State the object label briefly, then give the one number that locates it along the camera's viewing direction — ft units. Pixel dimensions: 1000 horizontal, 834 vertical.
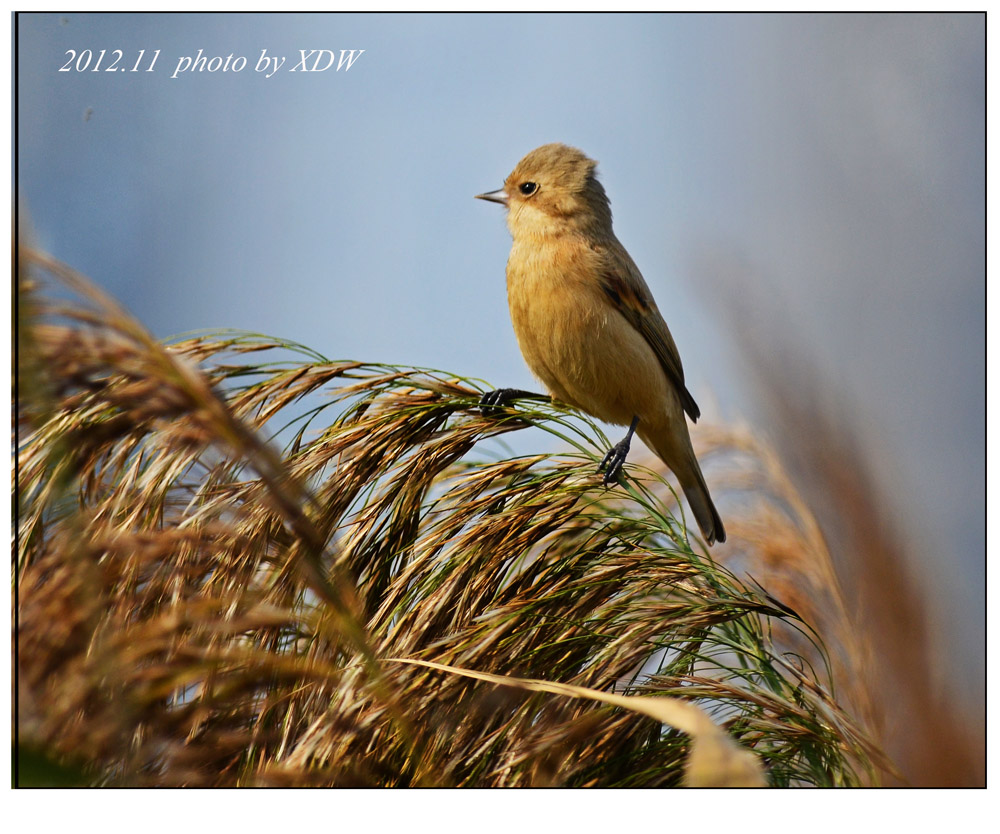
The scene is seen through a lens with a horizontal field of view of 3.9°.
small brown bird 11.56
